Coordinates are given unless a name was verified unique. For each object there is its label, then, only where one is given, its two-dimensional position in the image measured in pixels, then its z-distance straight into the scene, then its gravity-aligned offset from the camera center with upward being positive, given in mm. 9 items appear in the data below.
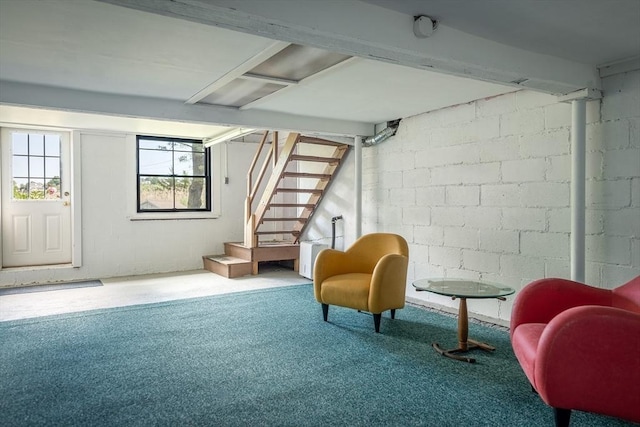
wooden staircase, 5859 +149
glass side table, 2896 -586
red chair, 1755 -670
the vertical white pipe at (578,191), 3068 +132
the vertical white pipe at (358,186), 5184 +283
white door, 5684 +155
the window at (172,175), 6648 +552
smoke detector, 2193 +963
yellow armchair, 3480 -611
